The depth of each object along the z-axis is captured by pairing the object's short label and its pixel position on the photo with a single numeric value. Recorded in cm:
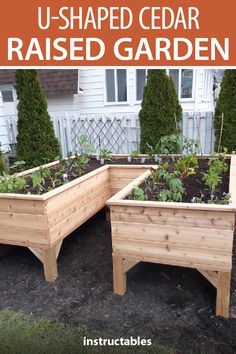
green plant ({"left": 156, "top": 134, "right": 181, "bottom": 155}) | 415
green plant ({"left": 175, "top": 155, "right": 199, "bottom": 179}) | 326
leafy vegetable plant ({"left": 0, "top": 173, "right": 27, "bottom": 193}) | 289
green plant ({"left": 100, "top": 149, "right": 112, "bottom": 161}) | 441
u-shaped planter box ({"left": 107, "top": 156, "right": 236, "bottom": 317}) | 209
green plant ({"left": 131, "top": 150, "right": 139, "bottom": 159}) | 445
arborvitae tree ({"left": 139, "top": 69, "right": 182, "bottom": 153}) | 572
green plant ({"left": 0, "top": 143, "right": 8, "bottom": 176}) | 428
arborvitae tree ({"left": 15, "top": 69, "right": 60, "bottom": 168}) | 561
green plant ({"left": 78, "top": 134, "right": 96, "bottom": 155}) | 405
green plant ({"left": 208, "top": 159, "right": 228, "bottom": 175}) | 324
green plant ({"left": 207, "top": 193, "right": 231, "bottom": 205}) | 226
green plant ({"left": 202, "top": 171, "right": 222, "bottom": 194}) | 273
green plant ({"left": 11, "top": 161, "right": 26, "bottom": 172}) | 586
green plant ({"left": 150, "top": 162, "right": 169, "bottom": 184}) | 303
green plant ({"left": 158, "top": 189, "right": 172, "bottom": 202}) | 240
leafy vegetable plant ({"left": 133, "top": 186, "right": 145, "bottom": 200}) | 245
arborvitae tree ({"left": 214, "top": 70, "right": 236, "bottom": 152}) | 537
